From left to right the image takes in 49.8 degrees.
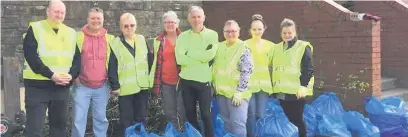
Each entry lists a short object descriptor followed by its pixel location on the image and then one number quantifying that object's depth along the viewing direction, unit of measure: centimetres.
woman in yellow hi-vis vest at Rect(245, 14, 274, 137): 471
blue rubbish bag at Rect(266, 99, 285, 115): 543
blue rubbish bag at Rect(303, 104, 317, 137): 526
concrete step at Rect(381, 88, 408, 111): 692
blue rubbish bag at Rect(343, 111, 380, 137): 516
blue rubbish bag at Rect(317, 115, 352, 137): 504
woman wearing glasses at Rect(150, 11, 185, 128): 454
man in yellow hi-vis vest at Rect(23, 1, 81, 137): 391
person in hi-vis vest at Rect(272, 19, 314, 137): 450
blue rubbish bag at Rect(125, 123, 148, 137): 414
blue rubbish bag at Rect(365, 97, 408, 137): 552
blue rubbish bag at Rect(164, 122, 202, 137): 424
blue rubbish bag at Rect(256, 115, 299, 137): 468
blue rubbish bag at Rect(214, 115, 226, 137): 484
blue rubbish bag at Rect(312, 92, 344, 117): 557
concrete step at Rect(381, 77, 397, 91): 728
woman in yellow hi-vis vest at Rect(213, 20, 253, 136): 438
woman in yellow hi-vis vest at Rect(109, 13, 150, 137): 439
